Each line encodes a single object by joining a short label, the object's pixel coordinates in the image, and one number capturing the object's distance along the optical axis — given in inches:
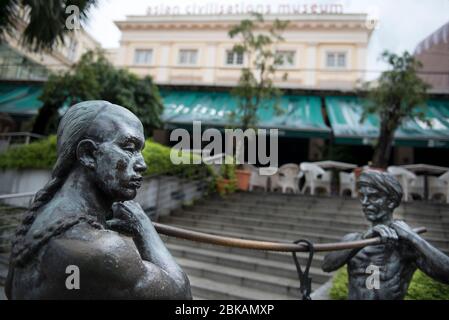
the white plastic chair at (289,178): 450.3
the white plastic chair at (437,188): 389.7
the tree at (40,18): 297.2
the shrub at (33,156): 296.0
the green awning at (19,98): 563.1
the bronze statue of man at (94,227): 32.9
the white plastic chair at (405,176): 388.2
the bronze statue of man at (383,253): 72.6
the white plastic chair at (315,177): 437.7
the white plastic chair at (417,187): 403.9
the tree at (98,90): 400.5
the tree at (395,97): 370.9
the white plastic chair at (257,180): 457.1
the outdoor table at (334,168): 438.0
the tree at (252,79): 445.1
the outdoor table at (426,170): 395.5
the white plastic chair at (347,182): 427.5
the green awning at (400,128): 447.2
